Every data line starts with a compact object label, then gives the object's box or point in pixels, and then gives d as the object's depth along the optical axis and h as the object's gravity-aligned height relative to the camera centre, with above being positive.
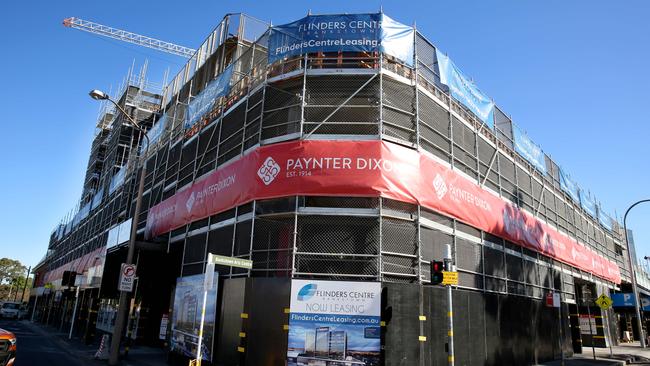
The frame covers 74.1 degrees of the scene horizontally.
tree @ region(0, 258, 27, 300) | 111.00 +3.05
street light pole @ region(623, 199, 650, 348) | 26.49 +1.38
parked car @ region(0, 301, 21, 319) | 44.22 -2.27
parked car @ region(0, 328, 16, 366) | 10.77 -1.50
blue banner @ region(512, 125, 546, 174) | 23.34 +8.67
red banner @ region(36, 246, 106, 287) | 29.09 +2.10
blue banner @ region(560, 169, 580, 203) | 29.00 +8.32
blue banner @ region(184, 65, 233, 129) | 18.20 +8.71
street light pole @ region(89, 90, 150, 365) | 14.80 -0.62
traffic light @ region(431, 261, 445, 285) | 11.53 +0.85
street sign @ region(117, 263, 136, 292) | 15.19 +0.52
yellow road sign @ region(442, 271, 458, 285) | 11.48 +0.69
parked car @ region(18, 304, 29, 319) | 46.78 -2.67
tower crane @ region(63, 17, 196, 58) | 84.00 +47.52
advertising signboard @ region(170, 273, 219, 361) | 13.44 -0.72
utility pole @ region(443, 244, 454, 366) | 11.64 -0.18
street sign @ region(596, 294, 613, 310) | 21.08 +0.44
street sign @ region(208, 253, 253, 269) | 10.29 +0.87
